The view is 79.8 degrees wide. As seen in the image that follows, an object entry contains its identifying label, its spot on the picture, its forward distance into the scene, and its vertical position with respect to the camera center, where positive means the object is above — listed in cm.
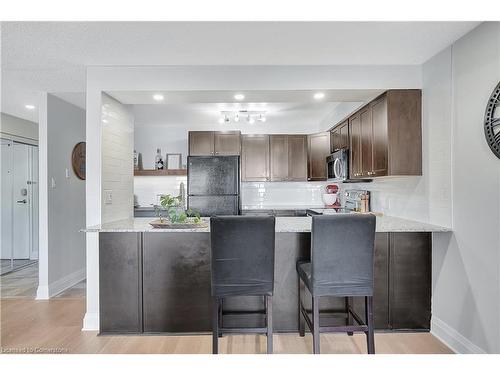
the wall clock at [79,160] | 402 +36
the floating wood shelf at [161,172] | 503 +23
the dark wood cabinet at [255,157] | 504 +48
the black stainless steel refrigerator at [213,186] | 428 +0
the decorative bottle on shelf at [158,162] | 521 +41
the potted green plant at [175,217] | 243 -26
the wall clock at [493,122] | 181 +39
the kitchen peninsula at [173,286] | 245 -82
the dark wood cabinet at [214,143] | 493 +71
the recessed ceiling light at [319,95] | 281 +87
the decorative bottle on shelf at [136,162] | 521 +42
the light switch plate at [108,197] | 275 -10
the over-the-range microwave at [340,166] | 378 +27
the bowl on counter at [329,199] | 501 -22
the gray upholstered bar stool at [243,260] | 191 -48
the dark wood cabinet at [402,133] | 263 +47
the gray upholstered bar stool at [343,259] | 188 -47
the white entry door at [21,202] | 477 -26
